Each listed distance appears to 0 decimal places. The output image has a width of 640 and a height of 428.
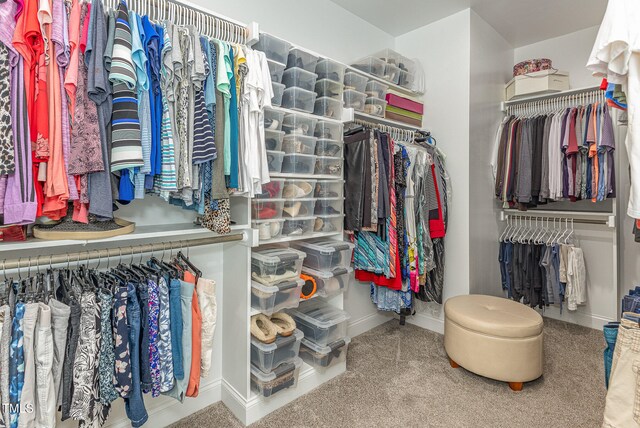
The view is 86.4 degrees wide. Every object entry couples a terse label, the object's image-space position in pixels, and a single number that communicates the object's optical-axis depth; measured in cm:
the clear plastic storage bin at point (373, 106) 249
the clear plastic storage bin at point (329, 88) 212
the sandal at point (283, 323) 183
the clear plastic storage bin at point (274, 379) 173
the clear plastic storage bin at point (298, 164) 189
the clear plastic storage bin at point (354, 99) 233
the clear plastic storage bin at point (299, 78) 192
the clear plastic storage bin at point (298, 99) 193
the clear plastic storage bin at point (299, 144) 188
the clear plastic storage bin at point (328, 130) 205
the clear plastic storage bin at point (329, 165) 204
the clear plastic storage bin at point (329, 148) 204
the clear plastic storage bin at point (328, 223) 210
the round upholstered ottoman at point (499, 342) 193
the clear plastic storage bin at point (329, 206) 209
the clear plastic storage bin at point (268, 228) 178
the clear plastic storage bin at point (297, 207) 191
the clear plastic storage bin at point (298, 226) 192
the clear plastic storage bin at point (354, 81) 236
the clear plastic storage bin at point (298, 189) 191
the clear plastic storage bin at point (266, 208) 177
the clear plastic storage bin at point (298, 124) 188
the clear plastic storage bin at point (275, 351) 174
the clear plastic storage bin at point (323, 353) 198
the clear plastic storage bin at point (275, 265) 177
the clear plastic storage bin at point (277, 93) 183
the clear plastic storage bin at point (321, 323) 199
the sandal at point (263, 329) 174
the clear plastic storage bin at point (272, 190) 179
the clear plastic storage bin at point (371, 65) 252
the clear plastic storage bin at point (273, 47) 178
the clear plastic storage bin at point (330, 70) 210
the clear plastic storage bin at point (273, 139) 178
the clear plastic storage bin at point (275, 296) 175
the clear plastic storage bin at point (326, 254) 202
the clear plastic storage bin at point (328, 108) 211
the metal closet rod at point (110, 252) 113
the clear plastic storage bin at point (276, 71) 182
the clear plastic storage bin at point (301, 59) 193
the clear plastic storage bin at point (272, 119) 178
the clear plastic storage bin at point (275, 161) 181
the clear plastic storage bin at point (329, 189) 206
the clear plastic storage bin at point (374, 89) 250
